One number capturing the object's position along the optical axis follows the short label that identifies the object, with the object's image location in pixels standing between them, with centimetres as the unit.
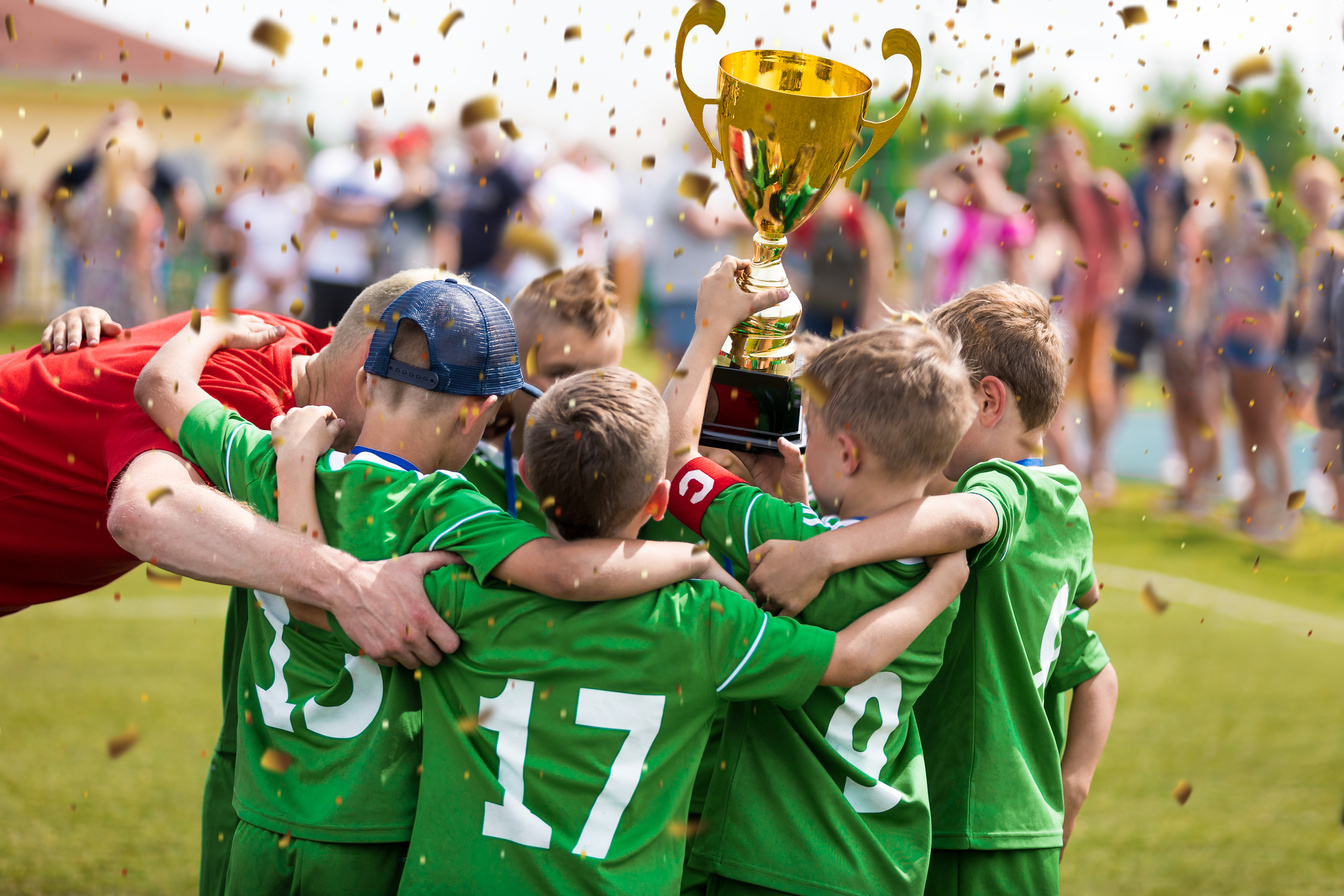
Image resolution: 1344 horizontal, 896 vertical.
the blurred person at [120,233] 1512
